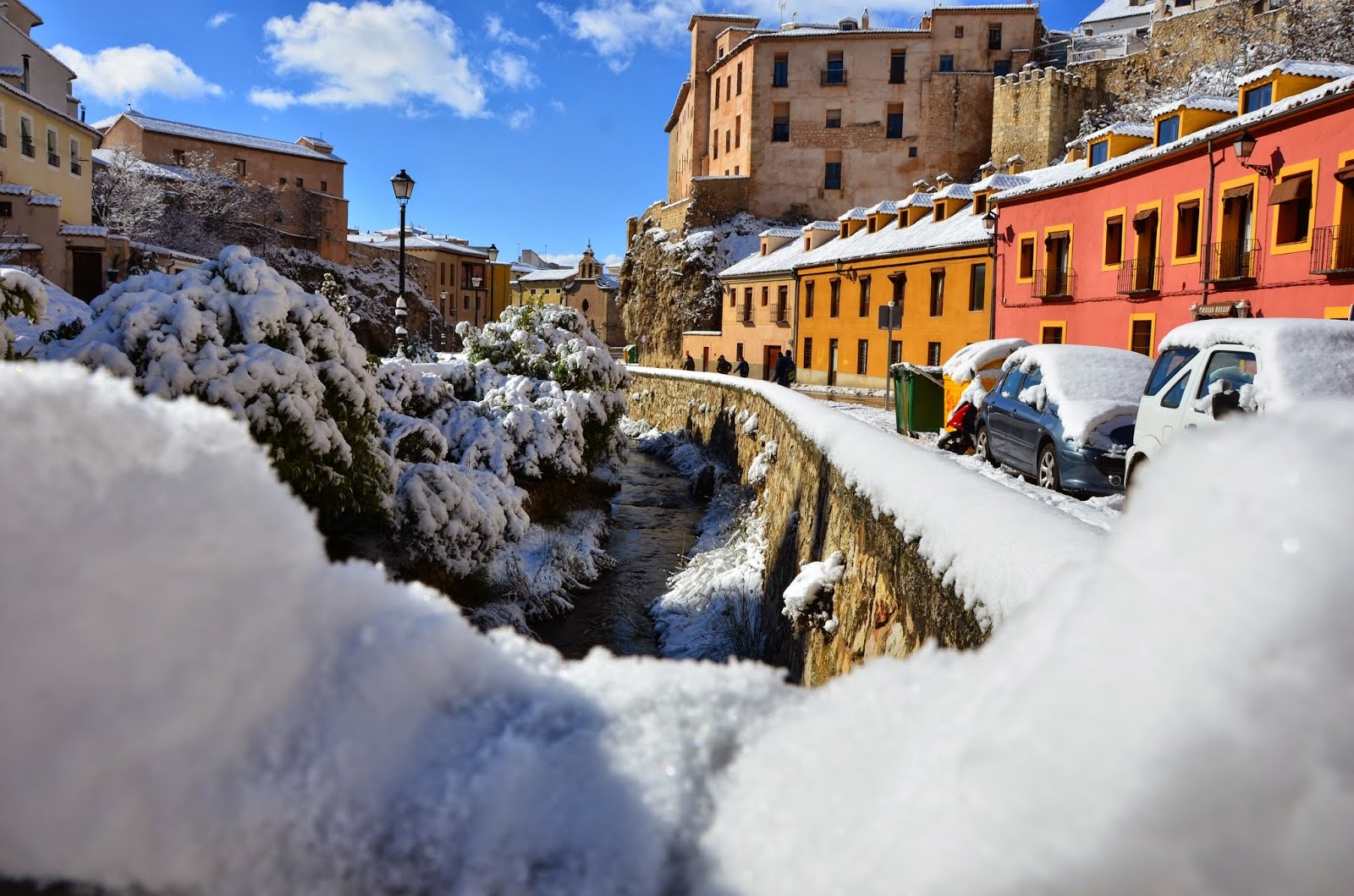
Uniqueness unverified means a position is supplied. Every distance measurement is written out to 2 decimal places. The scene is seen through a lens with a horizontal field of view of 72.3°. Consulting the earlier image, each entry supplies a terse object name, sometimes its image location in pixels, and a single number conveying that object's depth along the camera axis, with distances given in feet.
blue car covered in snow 29.89
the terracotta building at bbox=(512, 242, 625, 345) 256.93
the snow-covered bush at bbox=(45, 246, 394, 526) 22.74
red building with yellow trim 54.34
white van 21.49
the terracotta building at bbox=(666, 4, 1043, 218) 159.22
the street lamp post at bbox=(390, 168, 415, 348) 54.03
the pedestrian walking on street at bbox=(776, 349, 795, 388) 94.27
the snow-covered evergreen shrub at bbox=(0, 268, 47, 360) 20.16
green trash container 50.83
